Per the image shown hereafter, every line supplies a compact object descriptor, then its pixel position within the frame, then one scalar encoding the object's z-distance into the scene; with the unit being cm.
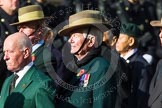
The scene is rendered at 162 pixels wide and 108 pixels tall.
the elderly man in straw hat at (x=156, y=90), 1549
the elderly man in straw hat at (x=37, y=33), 1574
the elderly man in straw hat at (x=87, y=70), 1357
